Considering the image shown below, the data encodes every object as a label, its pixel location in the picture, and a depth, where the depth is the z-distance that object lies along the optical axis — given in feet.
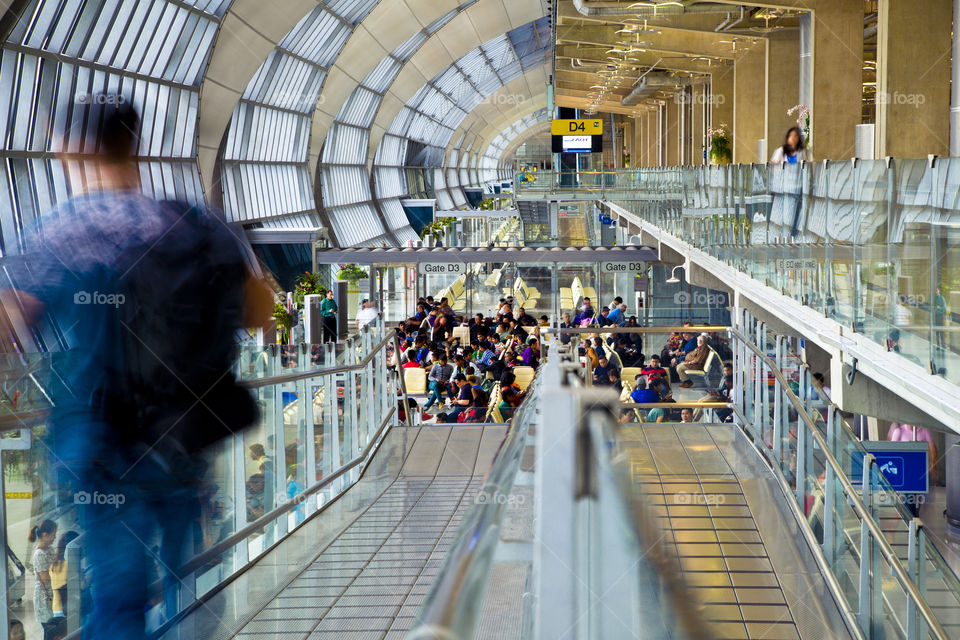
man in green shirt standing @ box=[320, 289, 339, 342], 80.15
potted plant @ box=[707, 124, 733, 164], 94.38
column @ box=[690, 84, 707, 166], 127.13
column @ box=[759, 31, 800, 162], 81.00
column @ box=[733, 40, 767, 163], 94.43
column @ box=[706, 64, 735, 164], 113.39
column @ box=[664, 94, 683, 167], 161.03
